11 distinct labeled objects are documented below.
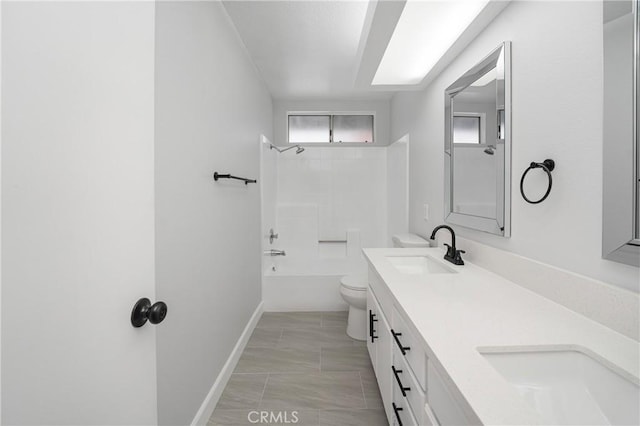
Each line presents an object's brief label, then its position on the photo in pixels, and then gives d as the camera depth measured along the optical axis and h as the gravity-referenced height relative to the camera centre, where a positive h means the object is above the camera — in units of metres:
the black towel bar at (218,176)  1.72 +0.21
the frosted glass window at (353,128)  3.85 +1.12
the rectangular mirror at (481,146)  1.36 +0.36
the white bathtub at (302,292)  3.05 -0.91
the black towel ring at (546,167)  1.07 +0.17
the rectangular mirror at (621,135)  0.79 +0.22
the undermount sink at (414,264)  1.82 -0.36
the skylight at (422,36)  1.38 +1.00
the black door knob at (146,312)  0.67 -0.25
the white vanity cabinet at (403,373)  0.77 -0.60
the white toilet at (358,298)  2.39 -0.77
